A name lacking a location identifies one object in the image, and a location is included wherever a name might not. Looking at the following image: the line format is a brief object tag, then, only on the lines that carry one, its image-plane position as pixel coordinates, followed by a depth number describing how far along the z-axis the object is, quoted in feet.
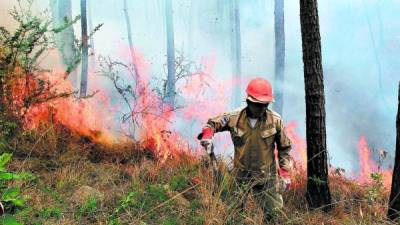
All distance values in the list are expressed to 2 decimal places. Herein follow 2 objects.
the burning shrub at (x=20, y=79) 22.98
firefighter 16.07
